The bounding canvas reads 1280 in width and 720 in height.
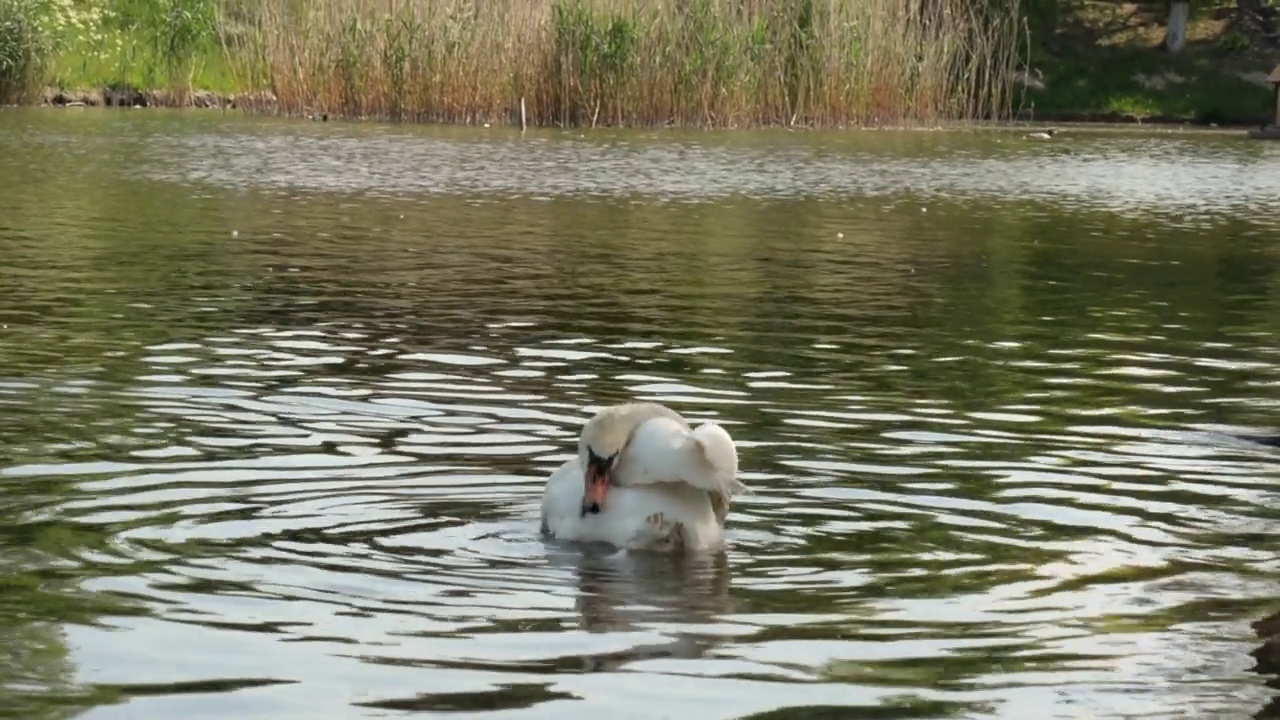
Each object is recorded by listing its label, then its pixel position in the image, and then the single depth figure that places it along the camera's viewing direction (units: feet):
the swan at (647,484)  25.86
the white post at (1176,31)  216.74
